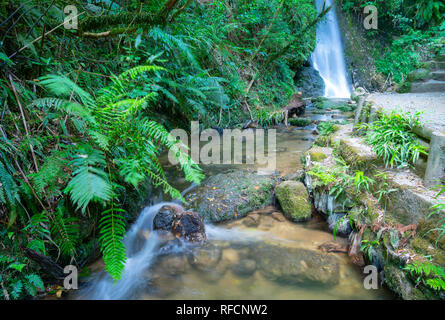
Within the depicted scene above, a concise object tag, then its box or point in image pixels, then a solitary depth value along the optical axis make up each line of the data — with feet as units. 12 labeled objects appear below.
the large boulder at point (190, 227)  9.81
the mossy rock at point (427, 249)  5.76
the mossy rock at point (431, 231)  5.89
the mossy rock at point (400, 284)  6.01
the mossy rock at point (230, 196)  11.21
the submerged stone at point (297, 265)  7.93
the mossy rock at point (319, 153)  12.14
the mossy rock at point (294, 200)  10.75
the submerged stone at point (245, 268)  8.41
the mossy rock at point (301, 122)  26.18
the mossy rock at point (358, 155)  8.95
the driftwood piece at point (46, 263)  6.26
